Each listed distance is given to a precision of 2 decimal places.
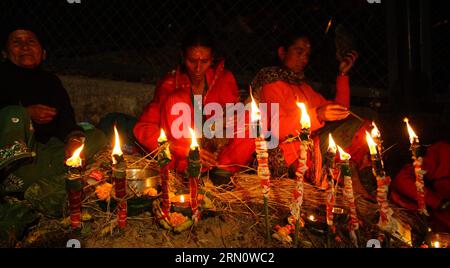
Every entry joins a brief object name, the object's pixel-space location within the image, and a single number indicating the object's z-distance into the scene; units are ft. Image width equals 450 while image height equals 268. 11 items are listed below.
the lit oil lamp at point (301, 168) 7.77
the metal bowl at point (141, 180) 10.79
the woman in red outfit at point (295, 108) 12.91
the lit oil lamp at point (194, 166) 8.02
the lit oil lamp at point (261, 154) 8.00
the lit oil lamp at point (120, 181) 7.96
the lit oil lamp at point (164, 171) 8.08
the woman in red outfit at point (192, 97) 12.88
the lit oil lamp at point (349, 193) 7.53
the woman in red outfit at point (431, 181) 11.34
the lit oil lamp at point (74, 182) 7.35
